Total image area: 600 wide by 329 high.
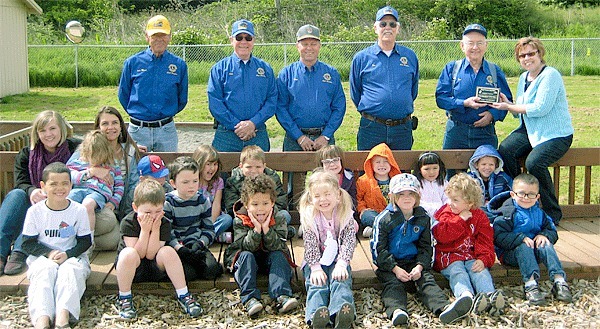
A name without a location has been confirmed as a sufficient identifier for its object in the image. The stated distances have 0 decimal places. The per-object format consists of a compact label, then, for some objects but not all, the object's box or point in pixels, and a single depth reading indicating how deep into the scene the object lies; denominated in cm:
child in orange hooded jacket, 553
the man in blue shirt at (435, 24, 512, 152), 615
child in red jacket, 474
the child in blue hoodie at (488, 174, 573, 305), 474
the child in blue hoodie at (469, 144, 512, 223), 557
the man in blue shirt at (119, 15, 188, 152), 626
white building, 1853
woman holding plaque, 564
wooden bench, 467
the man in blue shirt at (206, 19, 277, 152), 612
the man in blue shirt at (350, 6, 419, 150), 620
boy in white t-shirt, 434
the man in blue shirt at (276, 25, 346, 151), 615
